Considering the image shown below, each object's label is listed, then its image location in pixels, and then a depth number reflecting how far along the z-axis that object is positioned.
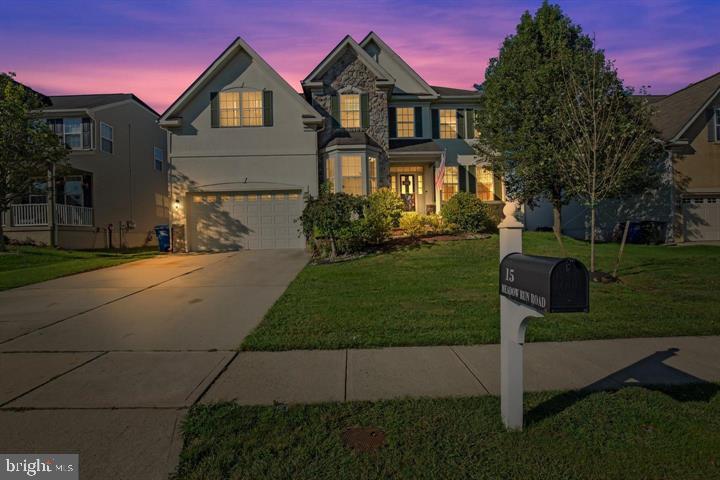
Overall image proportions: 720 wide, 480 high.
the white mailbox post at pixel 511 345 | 3.04
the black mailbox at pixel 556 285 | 2.51
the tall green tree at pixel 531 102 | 14.46
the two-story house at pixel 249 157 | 17.33
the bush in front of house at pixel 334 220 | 12.76
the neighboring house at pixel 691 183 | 19.72
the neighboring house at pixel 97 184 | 19.80
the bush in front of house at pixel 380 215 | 13.40
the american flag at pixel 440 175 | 16.06
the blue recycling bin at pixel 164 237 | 18.14
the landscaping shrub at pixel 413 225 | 15.39
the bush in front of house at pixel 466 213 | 15.63
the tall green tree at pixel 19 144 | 16.17
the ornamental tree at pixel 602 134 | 9.30
